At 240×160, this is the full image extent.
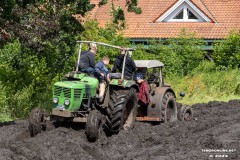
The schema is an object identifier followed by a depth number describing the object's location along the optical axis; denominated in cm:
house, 3359
